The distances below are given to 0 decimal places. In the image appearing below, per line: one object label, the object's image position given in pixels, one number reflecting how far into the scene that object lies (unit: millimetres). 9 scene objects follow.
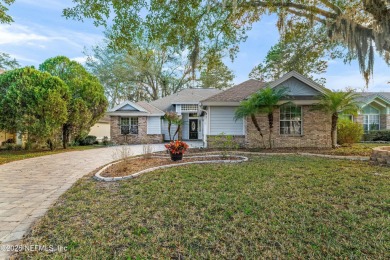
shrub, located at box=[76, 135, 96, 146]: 17644
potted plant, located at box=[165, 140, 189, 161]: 7871
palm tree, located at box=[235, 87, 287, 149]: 10172
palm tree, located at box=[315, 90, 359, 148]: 9867
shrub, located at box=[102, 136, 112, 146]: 17961
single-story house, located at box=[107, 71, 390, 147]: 11680
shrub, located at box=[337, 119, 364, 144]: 12711
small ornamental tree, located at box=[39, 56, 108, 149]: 14211
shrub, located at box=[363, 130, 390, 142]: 16859
